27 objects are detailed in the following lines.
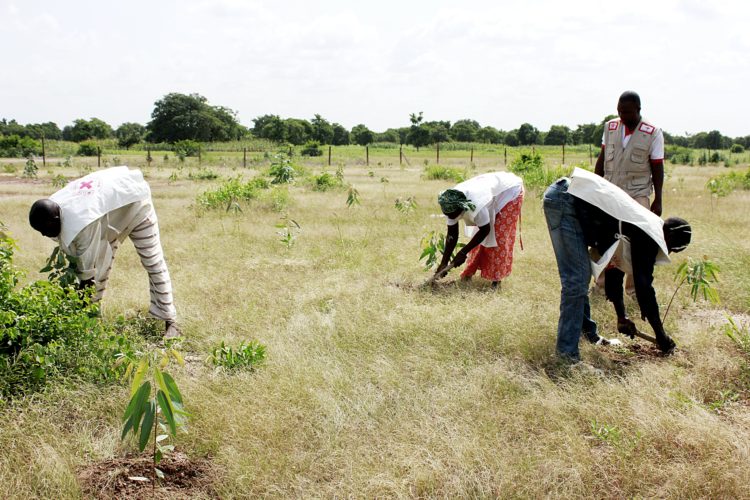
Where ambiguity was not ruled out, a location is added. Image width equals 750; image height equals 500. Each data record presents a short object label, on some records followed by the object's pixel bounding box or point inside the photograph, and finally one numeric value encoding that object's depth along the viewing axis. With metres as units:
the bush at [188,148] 34.26
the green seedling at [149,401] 2.23
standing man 4.69
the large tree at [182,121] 64.25
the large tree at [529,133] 71.50
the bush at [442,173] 18.43
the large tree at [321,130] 66.50
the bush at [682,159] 30.86
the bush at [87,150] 35.78
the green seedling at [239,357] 3.80
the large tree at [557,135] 70.56
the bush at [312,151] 36.38
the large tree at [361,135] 74.25
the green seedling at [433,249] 5.71
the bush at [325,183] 14.46
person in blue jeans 3.52
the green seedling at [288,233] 7.52
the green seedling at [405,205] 9.58
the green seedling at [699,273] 3.95
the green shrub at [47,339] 3.34
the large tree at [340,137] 74.38
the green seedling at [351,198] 9.93
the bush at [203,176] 19.52
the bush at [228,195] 10.78
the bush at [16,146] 33.81
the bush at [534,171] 13.62
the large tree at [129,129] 72.96
